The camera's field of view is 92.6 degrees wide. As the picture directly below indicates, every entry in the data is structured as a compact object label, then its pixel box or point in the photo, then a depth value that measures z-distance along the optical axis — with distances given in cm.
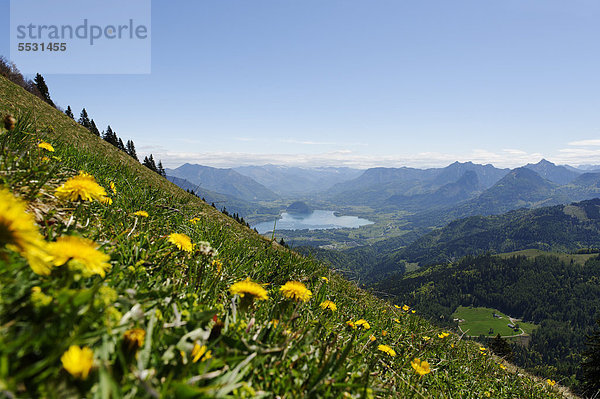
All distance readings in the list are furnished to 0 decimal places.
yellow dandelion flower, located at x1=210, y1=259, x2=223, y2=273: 268
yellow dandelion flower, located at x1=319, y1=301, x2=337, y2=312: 310
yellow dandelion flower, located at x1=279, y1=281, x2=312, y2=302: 239
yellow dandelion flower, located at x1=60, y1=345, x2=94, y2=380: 88
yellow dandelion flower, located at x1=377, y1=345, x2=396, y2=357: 308
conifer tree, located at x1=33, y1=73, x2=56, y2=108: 6216
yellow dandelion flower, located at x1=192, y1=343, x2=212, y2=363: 124
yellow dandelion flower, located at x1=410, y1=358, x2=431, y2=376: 327
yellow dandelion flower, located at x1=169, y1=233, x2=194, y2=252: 246
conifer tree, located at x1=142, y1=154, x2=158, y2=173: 6462
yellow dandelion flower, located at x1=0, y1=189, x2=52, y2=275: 99
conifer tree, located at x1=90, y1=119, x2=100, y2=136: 5852
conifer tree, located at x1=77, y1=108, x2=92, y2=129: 6193
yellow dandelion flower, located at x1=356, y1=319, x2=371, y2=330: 329
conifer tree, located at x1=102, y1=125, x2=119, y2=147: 6422
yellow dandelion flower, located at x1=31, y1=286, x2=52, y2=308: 100
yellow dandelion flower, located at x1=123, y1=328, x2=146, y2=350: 112
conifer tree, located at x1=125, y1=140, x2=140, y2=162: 7306
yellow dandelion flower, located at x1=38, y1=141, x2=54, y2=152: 326
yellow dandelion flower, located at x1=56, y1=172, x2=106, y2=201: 211
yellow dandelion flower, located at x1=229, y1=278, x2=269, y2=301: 193
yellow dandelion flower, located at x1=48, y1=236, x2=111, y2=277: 122
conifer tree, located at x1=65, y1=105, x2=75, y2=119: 5991
